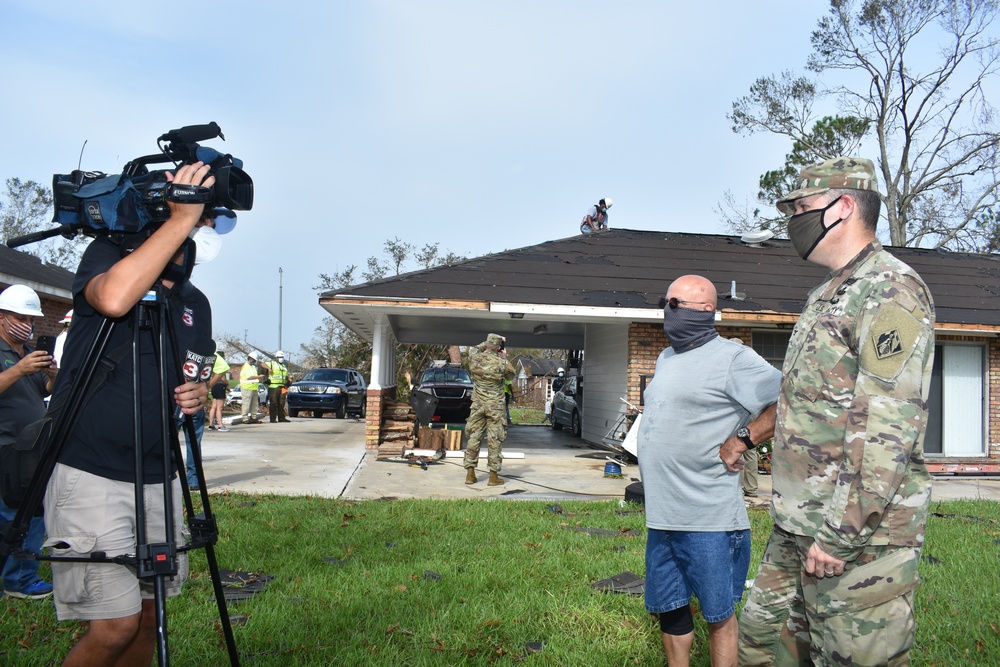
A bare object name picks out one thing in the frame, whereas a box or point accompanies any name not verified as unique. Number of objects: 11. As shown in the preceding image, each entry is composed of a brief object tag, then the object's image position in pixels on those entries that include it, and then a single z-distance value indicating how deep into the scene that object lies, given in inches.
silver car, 722.2
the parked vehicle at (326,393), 906.1
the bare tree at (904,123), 1037.8
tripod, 83.8
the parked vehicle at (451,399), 621.6
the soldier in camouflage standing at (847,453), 81.4
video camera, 90.4
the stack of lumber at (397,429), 502.9
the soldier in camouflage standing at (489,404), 374.6
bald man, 113.0
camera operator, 85.2
